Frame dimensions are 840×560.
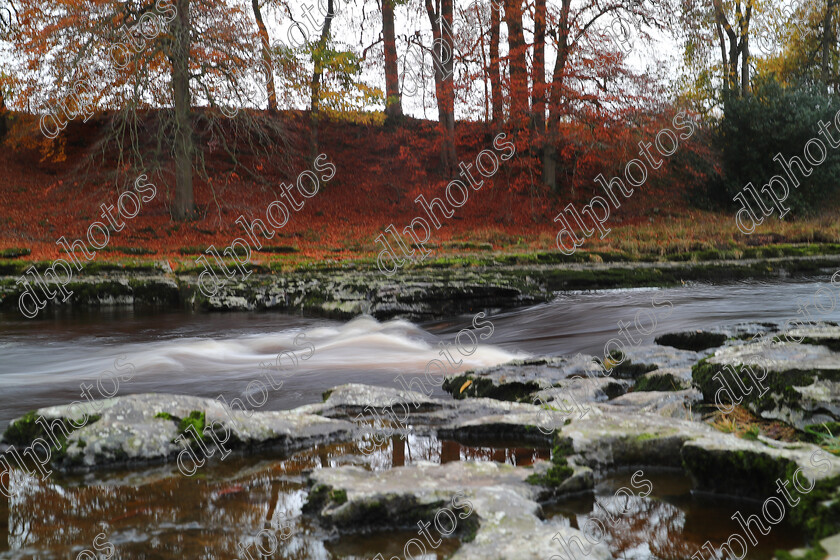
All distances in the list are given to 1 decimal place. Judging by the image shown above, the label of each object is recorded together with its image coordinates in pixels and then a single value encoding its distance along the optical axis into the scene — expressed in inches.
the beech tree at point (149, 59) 655.8
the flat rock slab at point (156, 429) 141.2
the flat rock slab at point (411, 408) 167.9
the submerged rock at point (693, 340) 248.5
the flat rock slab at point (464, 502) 96.0
